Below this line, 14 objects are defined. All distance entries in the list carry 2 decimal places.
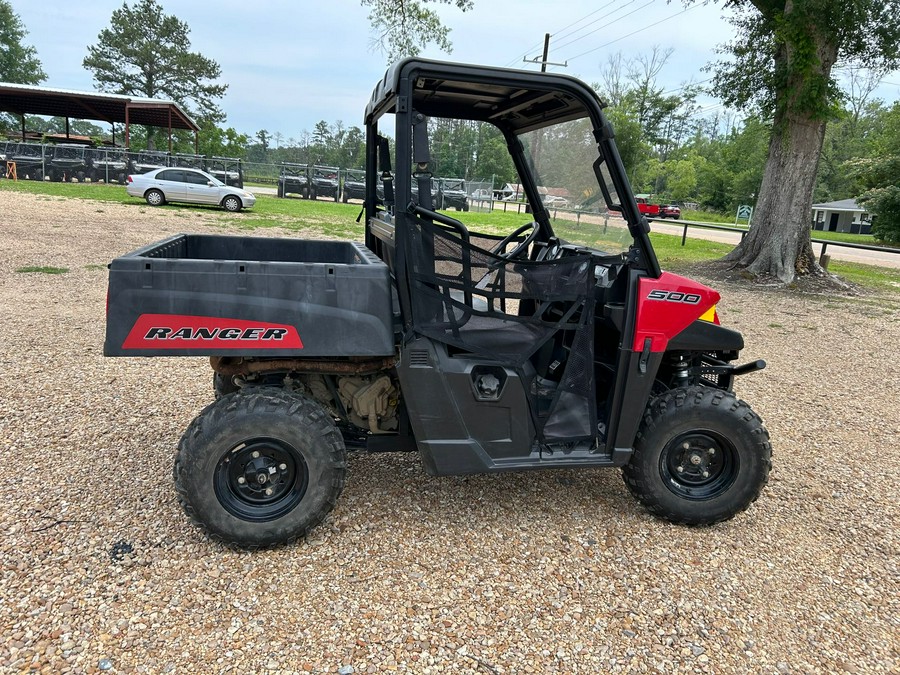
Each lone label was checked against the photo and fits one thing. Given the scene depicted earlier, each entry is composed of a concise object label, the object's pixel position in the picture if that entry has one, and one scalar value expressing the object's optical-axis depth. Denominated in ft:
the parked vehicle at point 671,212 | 165.61
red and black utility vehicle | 9.19
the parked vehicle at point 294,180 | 101.65
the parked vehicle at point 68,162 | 85.76
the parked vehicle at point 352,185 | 102.89
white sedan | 66.23
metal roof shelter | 94.02
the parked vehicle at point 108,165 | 88.07
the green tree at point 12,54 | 174.80
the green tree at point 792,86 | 35.06
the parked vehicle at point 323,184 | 102.78
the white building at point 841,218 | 156.15
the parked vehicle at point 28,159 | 84.23
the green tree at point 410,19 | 60.03
